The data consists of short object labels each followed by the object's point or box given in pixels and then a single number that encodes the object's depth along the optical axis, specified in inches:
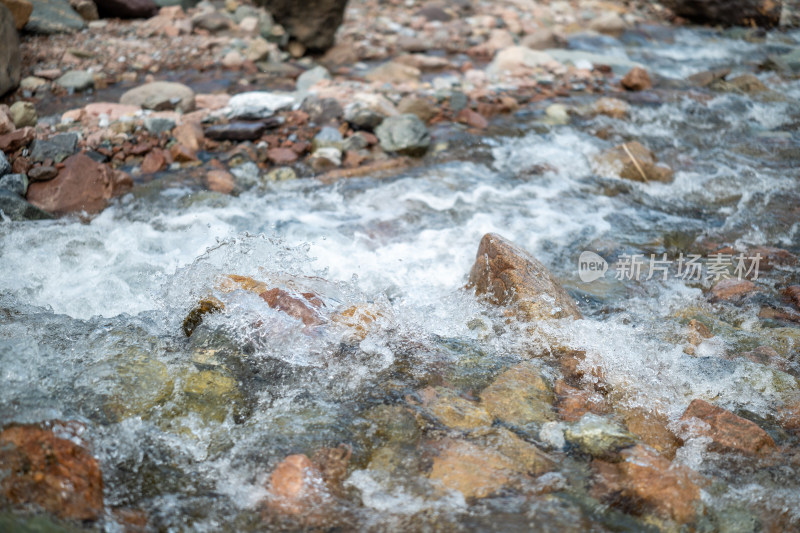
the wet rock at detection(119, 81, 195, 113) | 213.3
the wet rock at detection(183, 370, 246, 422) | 90.4
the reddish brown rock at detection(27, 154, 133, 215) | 163.6
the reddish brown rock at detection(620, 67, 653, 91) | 265.9
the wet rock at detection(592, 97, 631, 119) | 238.8
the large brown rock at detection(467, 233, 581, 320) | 116.3
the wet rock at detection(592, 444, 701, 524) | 75.8
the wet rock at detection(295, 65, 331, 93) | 249.2
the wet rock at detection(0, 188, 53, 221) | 152.5
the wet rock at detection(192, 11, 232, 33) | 281.9
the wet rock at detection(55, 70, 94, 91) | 224.2
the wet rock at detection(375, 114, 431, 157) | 203.5
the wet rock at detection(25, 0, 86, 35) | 246.7
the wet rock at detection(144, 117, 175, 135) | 198.4
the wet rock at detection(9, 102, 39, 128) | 190.7
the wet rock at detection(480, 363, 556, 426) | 93.0
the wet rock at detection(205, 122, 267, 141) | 201.0
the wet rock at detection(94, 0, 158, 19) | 273.3
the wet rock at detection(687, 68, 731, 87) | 272.5
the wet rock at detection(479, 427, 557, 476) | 82.3
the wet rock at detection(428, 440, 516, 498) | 78.7
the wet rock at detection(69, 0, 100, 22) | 264.7
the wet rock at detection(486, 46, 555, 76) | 279.1
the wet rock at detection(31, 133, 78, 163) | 174.9
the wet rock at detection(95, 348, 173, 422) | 88.4
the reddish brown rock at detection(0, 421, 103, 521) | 67.4
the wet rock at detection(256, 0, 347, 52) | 279.4
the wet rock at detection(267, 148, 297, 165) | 195.5
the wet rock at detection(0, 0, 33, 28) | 235.1
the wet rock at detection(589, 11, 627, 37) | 352.5
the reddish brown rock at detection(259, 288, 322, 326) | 108.0
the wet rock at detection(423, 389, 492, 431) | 90.4
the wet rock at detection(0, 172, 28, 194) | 162.2
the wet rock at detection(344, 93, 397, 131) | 210.1
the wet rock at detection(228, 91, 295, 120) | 210.5
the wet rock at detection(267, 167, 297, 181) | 189.3
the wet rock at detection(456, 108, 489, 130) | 228.7
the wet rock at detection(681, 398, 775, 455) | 86.9
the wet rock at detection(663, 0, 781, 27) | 354.9
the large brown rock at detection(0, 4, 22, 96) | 205.3
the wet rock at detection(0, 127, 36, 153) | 173.9
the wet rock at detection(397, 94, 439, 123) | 226.7
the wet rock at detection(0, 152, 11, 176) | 165.6
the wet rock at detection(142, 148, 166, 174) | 187.3
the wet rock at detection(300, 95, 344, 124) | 215.0
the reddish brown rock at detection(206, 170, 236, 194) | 180.7
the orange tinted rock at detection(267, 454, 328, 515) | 74.9
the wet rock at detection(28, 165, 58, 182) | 167.0
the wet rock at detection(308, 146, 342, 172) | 195.9
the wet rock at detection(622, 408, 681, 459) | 89.4
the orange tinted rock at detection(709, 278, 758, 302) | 131.9
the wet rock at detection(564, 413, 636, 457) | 83.7
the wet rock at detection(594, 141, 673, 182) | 191.6
